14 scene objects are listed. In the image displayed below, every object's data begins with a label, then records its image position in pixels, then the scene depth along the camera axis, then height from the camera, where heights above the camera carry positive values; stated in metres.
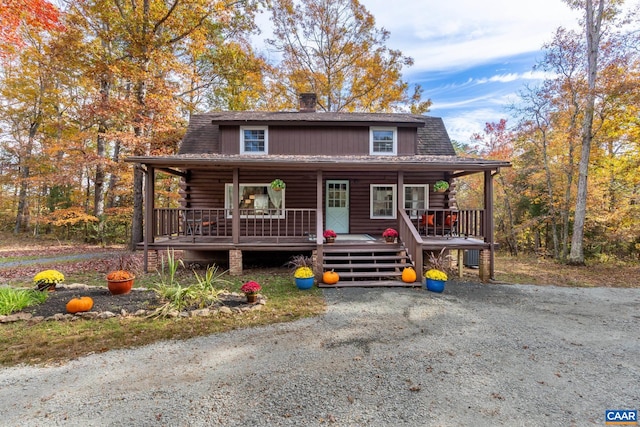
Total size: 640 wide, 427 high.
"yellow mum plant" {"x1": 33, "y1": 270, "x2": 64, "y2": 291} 5.56 -1.32
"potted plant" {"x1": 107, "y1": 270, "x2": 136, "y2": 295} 5.55 -1.37
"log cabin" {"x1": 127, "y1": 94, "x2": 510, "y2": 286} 9.10 +1.20
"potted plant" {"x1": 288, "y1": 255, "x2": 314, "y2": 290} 6.50 -1.49
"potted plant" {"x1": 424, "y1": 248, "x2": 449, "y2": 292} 6.53 -1.54
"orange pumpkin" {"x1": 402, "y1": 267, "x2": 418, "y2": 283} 6.88 -1.52
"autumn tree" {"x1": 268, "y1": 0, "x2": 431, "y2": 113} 17.55 +9.66
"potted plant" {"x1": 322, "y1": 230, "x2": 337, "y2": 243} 8.07 -0.65
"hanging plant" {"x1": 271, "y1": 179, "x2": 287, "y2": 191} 8.98 +0.88
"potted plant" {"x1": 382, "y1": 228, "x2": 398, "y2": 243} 8.17 -0.63
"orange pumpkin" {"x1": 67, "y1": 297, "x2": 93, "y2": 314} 4.68 -1.53
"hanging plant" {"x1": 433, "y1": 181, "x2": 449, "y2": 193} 9.22 +0.88
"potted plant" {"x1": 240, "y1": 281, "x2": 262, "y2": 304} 5.32 -1.45
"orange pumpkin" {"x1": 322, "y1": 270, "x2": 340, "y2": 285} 6.74 -1.54
